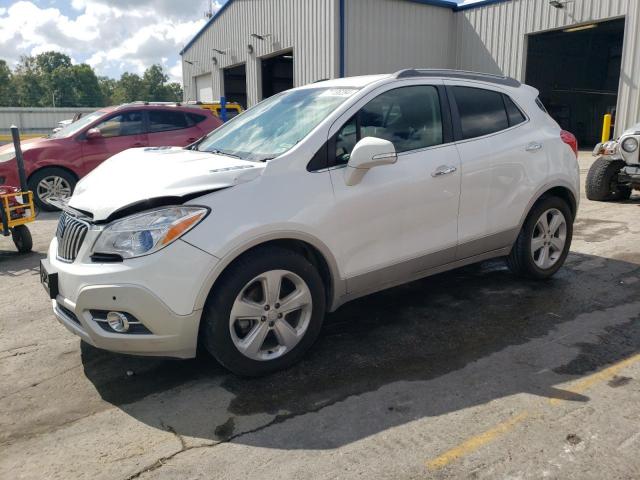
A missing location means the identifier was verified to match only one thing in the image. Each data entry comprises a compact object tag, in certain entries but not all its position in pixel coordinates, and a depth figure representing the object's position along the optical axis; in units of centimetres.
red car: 899
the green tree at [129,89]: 11700
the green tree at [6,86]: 8900
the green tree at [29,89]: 9585
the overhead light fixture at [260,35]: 2117
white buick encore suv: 296
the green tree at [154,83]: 12169
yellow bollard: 1529
